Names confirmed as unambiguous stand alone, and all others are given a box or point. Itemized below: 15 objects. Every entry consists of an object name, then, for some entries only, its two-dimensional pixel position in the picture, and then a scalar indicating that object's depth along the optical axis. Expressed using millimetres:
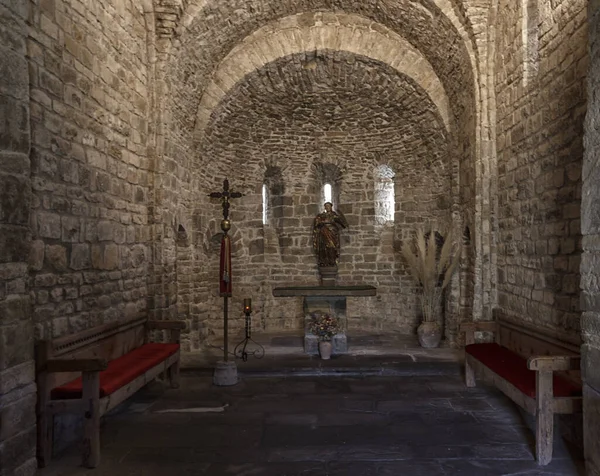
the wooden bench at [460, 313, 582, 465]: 3625
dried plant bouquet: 7559
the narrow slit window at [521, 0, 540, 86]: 5148
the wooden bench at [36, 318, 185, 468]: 3625
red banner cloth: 5891
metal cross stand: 5844
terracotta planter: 7715
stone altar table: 7270
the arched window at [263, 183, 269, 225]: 10047
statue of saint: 8797
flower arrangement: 7105
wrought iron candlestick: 6590
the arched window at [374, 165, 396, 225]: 9812
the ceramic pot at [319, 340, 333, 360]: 6867
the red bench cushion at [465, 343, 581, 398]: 3775
